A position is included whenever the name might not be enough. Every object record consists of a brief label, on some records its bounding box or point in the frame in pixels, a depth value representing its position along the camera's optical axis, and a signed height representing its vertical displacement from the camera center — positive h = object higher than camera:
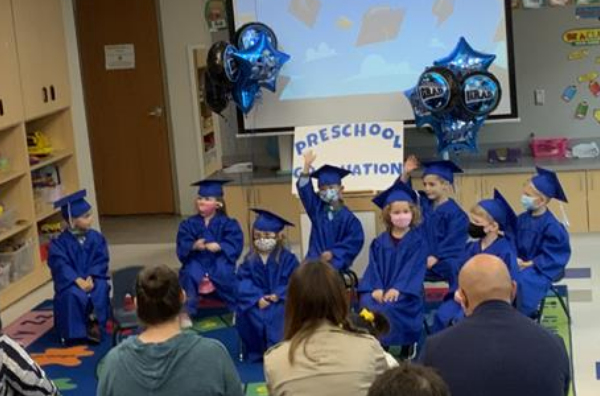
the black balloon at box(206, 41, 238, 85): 7.57 +0.08
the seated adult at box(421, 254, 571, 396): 2.96 -0.91
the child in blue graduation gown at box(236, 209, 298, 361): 6.04 -1.32
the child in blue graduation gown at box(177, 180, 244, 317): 6.84 -1.19
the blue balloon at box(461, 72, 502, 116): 7.35 -0.29
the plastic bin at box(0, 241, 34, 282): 7.80 -1.33
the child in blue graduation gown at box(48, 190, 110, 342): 6.68 -1.28
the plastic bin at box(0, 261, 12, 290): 7.64 -1.39
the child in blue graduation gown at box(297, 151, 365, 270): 6.66 -1.07
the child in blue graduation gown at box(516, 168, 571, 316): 5.96 -1.20
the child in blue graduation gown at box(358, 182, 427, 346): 5.88 -1.26
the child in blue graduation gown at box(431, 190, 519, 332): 5.75 -1.08
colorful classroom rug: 5.82 -1.72
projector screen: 8.18 +0.07
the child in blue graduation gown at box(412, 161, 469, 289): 6.53 -1.11
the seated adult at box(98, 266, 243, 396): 3.05 -0.86
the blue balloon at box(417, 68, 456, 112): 7.30 -0.24
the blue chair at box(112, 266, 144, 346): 5.82 -1.32
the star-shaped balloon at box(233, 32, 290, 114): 7.78 +0.01
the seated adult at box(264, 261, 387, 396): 3.10 -0.89
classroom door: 10.48 -0.24
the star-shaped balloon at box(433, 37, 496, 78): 7.63 -0.05
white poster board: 7.52 -0.67
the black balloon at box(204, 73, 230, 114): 7.71 -0.15
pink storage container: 8.66 -0.87
